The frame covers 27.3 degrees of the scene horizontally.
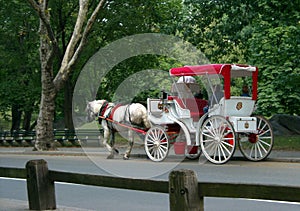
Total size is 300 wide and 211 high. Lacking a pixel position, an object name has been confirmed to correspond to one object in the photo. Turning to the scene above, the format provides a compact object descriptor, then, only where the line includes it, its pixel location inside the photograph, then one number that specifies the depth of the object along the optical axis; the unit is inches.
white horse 783.1
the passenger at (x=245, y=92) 724.0
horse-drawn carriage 677.9
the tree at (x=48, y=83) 1057.5
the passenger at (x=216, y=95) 698.8
